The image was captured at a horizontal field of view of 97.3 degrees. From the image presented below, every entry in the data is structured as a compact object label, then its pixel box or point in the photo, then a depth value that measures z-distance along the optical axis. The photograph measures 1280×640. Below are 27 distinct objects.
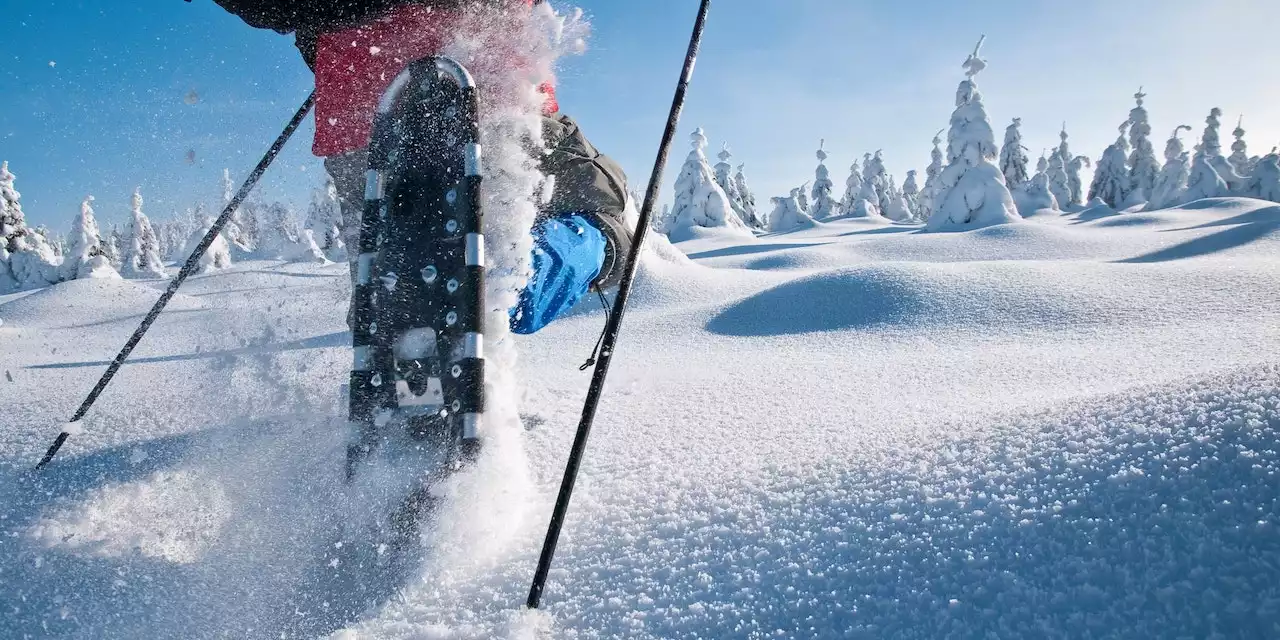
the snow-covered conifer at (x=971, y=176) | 20.70
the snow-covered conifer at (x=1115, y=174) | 33.72
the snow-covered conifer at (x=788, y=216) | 32.66
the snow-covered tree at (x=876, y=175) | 38.72
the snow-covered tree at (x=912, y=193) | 43.84
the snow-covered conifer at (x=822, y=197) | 36.84
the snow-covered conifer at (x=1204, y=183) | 26.61
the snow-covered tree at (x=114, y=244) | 46.00
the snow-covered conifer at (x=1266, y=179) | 24.55
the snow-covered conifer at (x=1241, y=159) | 34.31
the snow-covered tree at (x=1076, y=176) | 36.06
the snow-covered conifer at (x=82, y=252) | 20.66
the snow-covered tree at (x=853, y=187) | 39.21
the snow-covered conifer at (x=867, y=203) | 36.12
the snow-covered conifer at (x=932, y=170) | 38.67
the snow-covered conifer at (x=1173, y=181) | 28.42
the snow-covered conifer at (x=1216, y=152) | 28.59
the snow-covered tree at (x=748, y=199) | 40.50
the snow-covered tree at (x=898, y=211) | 38.88
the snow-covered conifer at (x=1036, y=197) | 30.23
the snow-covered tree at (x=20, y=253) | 20.33
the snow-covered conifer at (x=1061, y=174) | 34.97
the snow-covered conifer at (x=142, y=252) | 29.30
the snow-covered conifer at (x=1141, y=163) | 33.31
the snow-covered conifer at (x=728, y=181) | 35.64
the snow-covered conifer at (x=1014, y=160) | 32.41
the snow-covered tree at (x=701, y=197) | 28.72
